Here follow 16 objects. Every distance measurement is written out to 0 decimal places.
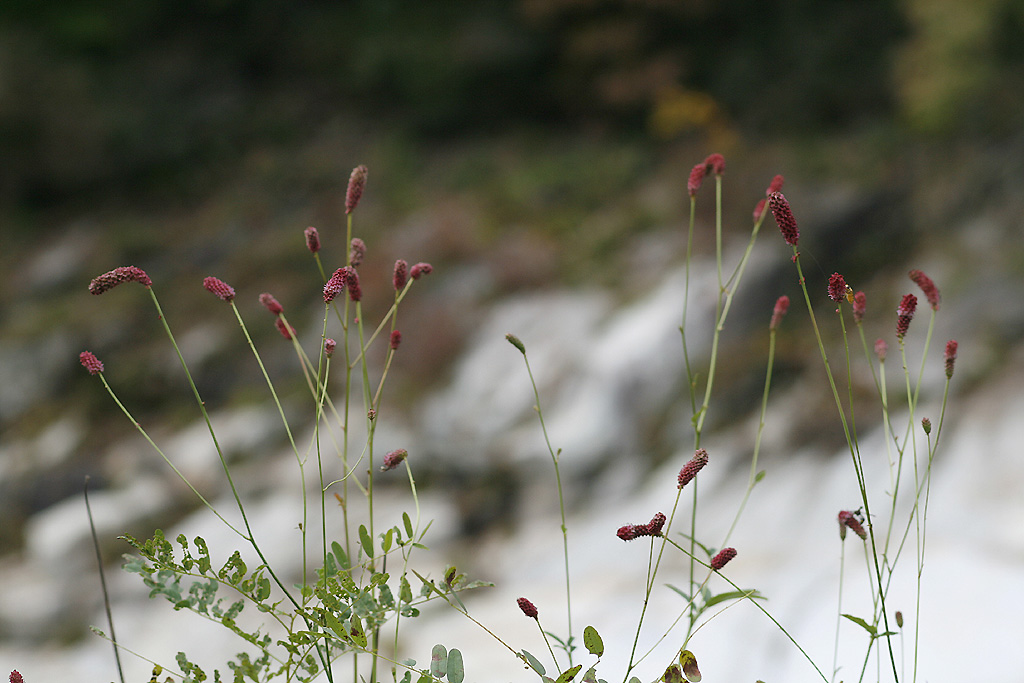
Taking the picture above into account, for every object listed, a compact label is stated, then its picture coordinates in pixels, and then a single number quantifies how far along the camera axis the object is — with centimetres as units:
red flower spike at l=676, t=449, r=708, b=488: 190
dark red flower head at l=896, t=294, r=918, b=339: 193
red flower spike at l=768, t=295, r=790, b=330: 200
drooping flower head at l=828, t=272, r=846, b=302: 191
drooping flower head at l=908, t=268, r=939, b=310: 195
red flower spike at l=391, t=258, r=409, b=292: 195
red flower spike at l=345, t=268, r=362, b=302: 193
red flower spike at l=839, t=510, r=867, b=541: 194
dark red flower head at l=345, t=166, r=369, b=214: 195
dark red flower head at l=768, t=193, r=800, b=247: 190
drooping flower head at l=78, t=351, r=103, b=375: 193
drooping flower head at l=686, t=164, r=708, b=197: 199
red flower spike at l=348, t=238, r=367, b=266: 196
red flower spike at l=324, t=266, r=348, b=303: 191
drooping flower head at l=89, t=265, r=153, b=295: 190
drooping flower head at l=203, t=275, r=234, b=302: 193
